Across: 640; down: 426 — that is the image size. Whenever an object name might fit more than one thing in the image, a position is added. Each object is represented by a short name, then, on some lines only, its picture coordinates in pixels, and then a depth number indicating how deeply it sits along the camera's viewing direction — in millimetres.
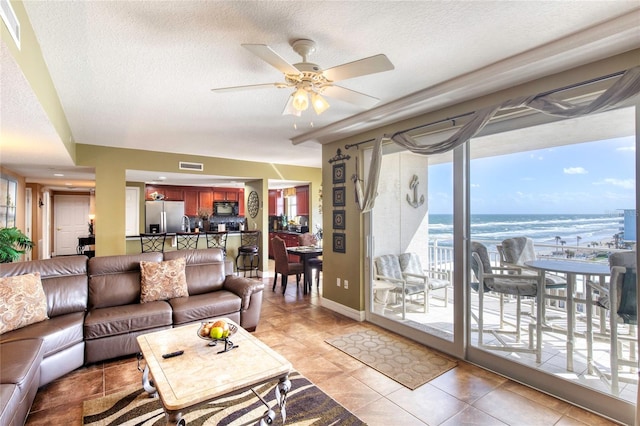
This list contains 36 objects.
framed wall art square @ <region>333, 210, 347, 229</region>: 4482
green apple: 2223
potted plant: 3652
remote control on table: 2055
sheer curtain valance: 1986
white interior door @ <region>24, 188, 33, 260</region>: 6772
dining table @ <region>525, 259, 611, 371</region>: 2369
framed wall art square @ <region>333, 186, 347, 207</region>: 4473
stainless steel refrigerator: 8867
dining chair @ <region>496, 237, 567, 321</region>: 2613
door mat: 2778
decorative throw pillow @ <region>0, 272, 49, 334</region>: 2590
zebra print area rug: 2168
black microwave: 10625
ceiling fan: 1821
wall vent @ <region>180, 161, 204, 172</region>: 6008
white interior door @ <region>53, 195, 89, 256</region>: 10438
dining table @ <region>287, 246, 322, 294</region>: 5633
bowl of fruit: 2227
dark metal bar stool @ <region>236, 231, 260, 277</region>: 7183
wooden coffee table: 1660
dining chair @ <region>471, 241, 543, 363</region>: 2721
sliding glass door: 2283
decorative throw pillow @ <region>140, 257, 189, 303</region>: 3508
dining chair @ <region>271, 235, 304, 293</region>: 5531
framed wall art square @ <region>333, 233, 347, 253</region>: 4496
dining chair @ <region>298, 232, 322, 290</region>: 5750
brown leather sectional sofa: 2186
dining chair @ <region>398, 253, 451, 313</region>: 3461
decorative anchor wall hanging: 3754
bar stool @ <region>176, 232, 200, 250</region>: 6572
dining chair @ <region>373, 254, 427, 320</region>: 3820
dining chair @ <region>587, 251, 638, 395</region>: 2156
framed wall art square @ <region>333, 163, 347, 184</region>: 4465
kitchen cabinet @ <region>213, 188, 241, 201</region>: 10648
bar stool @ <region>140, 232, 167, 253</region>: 6073
